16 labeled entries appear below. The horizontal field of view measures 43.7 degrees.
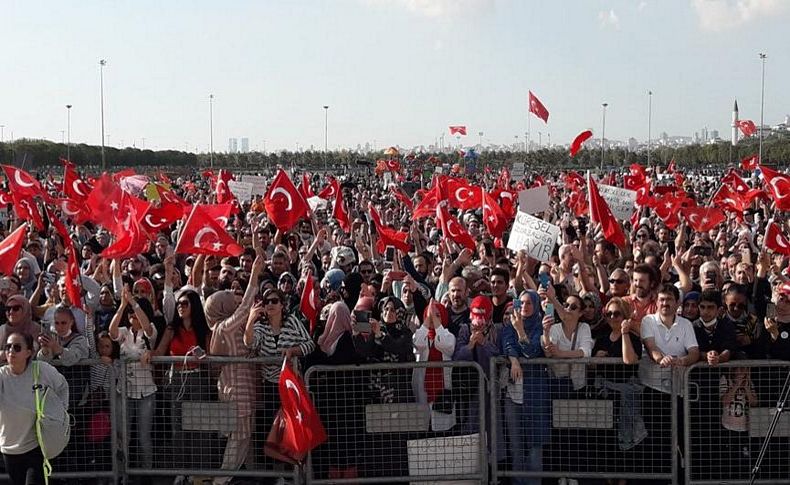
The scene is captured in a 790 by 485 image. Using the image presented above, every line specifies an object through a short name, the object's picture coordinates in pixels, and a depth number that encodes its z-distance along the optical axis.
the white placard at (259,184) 20.92
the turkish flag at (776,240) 11.95
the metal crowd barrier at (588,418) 7.45
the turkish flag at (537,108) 27.23
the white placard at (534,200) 15.74
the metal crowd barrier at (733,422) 7.30
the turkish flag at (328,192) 23.16
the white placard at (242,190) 19.83
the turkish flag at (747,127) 52.06
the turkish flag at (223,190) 19.83
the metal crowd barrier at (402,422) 7.52
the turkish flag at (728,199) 19.25
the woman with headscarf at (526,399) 7.50
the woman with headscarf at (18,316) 7.39
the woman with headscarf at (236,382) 7.57
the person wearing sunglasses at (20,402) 6.58
